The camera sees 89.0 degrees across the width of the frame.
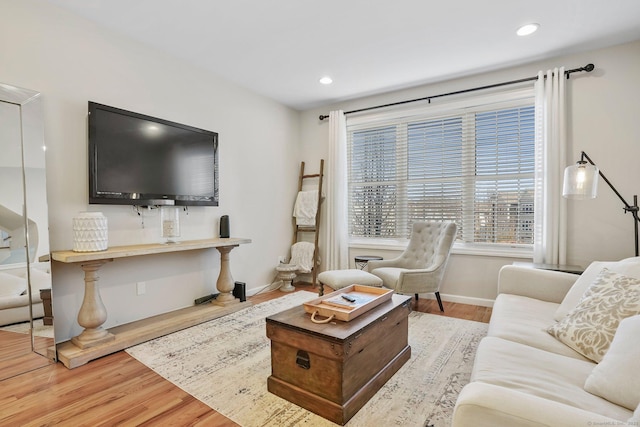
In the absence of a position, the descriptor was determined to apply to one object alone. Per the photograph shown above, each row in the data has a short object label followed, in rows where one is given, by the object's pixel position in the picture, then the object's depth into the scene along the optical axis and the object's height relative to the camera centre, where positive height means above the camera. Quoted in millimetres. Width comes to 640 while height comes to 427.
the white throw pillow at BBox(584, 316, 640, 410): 1016 -560
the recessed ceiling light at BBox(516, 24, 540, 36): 2699 +1472
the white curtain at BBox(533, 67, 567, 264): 3166 +360
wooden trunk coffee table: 1614 -825
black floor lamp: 2621 +160
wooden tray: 1814 -597
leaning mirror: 2199 -199
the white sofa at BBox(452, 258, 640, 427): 836 -638
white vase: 2375 -173
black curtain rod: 3115 +1298
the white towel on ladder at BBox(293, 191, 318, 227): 4711 -23
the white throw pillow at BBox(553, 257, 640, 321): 1699 -434
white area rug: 1673 -1076
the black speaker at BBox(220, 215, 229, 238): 3627 -218
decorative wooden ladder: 4668 -323
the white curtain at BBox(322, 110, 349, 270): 4465 +137
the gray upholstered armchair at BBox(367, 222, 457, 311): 3203 -641
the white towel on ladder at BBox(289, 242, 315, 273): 4617 -699
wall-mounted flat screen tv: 2613 +438
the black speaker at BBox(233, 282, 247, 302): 3617 -931
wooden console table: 2270 -956
